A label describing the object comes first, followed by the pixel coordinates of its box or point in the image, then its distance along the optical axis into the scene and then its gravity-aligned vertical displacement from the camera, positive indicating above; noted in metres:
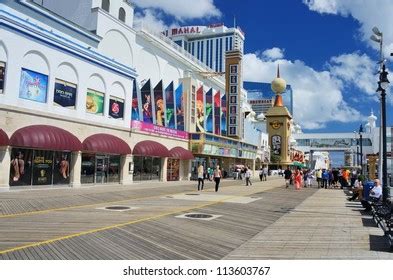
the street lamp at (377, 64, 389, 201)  14.42 +2.42
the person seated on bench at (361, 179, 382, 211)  14.55 -0.80
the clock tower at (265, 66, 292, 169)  99.44 +11.27
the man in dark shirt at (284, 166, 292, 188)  33.62 -0.34
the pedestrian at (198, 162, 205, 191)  24.27 -0.41
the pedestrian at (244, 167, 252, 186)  33.44 -0.50
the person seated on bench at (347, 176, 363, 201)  19.88 -0.93
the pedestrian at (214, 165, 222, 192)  24.08 -0.49
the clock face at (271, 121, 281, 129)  102.32 +12.23
